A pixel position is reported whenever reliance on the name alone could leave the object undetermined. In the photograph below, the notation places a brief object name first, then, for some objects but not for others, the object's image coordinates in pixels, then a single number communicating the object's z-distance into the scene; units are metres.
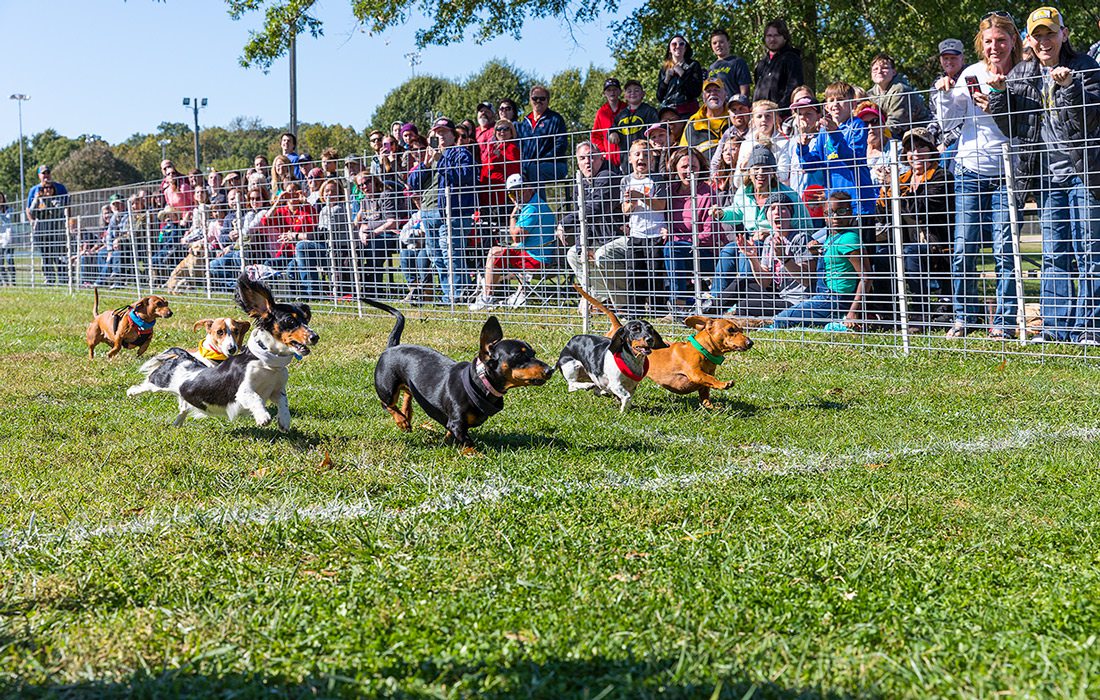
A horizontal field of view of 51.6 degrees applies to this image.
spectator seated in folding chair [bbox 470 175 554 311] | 11.89
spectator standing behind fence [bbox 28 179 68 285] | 21.17
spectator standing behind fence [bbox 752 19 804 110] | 11.91
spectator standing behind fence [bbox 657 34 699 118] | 12.58
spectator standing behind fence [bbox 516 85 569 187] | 12.05
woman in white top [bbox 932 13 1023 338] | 8.70
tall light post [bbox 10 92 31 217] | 69.41
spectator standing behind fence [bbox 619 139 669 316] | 10.87
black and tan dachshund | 5.33
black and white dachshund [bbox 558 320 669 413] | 6.75
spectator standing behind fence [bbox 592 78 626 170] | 12.38
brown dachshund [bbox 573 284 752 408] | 6.90
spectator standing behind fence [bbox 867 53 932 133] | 9.85
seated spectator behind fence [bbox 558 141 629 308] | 11.25
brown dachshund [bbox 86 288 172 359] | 9.64
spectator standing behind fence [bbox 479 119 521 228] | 12.35
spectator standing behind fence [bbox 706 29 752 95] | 12.27
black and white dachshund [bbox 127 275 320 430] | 5.74
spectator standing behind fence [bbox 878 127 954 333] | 9.13
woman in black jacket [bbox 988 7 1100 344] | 8.20
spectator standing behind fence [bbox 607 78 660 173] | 11.80
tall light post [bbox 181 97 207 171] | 58.16
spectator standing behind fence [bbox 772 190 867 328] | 9.55
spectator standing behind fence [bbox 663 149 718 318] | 10.48
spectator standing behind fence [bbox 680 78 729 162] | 10.99
